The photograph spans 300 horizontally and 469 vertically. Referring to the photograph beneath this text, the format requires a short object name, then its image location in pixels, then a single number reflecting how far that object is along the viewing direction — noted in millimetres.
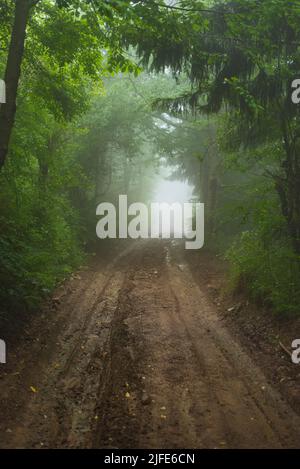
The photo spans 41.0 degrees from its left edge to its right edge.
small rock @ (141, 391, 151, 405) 5785
